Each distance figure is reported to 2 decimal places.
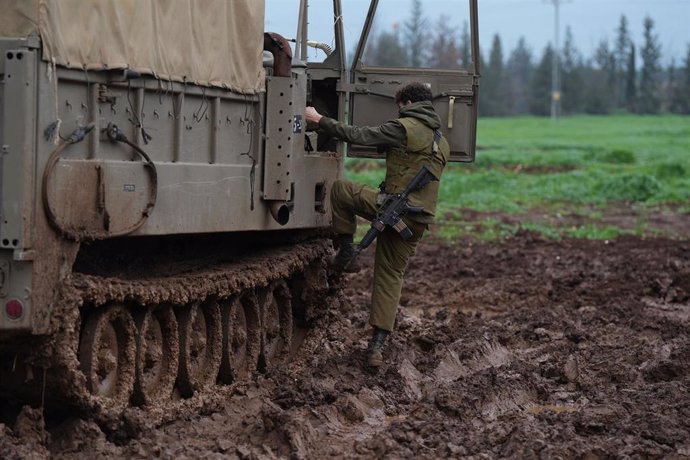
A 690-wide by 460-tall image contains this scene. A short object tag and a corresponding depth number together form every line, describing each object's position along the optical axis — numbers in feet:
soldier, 50.19
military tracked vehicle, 34.03
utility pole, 472.40
